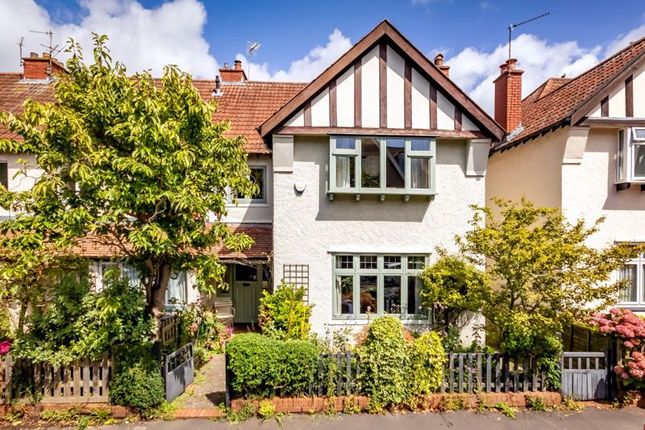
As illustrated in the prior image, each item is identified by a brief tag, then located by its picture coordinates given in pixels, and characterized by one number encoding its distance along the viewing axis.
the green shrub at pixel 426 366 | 7.13
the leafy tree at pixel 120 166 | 6.20
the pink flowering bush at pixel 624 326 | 7.18
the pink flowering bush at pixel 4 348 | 6.99
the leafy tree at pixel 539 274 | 6.88
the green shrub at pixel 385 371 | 6.98
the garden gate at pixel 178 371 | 7.12
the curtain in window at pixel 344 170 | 9.82
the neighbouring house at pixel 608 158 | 9.91
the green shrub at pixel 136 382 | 6.64
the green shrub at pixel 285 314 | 8.97
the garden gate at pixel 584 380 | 7.39
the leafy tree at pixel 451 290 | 7.84
